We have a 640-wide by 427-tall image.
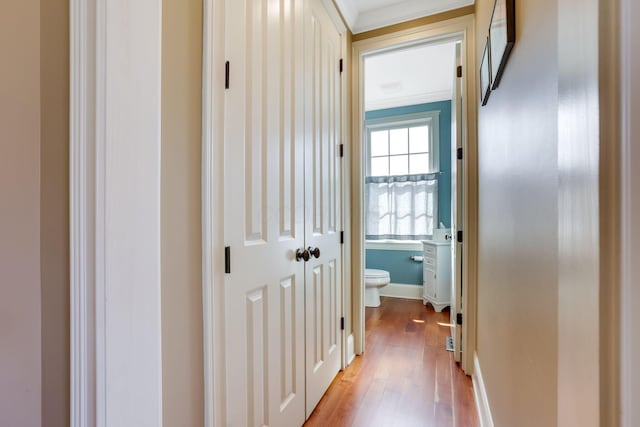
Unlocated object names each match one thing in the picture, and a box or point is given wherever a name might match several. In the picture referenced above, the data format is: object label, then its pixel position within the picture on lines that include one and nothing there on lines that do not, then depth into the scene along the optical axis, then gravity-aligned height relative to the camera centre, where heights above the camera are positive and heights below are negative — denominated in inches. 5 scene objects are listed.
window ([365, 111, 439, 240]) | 158.4 +20.1
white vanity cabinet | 134.2 -27.2
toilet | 136.9 -31.4
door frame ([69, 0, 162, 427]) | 24.0 +0.8
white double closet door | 41.6 +1.1
